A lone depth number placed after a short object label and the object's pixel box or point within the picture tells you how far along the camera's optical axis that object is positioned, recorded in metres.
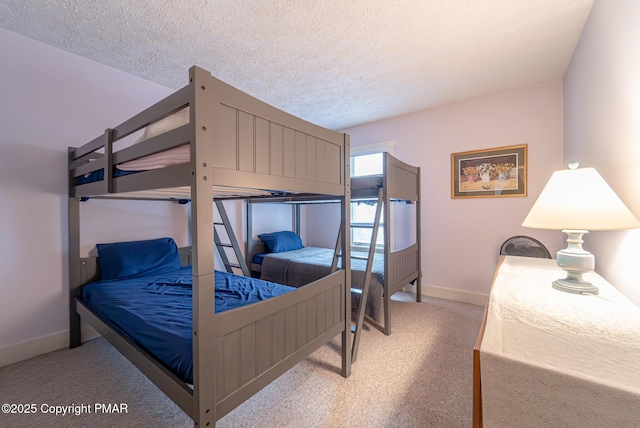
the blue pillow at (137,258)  2.33
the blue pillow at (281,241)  3.75
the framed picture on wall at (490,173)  2.90
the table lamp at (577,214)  1.10
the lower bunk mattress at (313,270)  2.48
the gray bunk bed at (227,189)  0.98
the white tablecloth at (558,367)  0.58
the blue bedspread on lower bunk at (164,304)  1.26
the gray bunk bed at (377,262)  2.41
